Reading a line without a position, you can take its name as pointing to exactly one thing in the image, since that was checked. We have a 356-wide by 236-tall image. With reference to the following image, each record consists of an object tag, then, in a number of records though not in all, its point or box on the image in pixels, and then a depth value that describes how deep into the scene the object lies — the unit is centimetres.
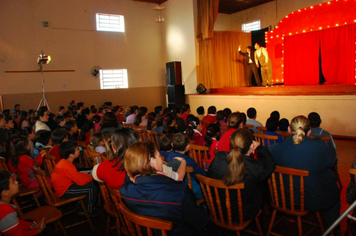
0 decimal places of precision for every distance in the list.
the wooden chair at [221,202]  183
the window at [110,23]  978
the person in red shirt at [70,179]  254
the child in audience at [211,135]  315
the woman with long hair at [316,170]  204
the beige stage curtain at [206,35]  919
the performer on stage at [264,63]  946
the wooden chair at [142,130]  426
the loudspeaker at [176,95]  971
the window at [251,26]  1101
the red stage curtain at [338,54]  766
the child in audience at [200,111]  524
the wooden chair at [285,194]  197
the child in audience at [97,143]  320
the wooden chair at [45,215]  222
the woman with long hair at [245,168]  182
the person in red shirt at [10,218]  174
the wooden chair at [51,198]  250
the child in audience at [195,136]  335
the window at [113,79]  1007
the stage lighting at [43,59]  785
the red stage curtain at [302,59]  857
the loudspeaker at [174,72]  970
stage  589
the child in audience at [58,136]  326
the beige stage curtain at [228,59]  1039
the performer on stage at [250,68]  995
